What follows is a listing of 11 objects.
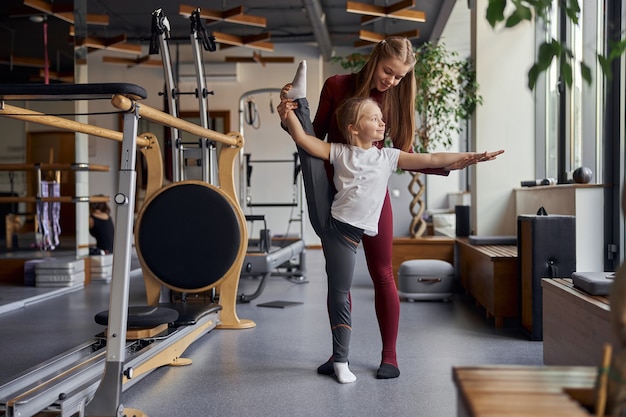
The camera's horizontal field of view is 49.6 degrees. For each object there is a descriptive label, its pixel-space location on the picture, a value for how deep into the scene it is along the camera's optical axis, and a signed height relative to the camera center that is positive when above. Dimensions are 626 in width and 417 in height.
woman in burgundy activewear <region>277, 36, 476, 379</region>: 2.58 +0.27
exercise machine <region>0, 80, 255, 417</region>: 1.85 -0.30
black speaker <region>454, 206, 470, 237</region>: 5.61 -0.19
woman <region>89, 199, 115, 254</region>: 6.67 -0.26
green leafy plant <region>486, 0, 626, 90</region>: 0.86 +0.21
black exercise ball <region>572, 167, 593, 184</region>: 3.63 +0.13
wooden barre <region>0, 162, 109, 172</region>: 5.56 +0.30
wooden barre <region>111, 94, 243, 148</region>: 1.91 +0.29
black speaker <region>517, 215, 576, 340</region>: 3.24 -0.25
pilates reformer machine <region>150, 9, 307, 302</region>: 3.53 +0.60
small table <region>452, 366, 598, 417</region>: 0.88 -0.27
